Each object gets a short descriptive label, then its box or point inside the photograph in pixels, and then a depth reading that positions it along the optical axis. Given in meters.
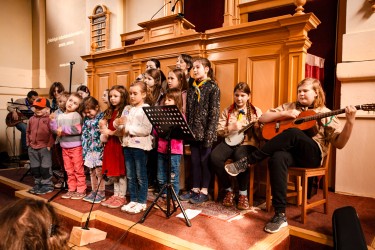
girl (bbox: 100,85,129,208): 2.86
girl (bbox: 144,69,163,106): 3.31
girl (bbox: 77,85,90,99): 4.37
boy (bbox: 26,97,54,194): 3.40
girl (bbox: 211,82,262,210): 2.78
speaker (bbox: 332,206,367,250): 1.55
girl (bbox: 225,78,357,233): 2.26
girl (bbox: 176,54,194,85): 3.31
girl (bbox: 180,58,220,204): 2.82
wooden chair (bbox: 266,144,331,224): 2.31
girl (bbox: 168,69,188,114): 3.02
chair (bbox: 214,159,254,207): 2.72
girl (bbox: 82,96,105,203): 3.02
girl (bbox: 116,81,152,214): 2.66
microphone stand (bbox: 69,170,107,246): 2.33
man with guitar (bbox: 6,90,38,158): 5.77
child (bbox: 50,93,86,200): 3.16
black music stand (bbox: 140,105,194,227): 2.19
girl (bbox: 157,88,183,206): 2.76
